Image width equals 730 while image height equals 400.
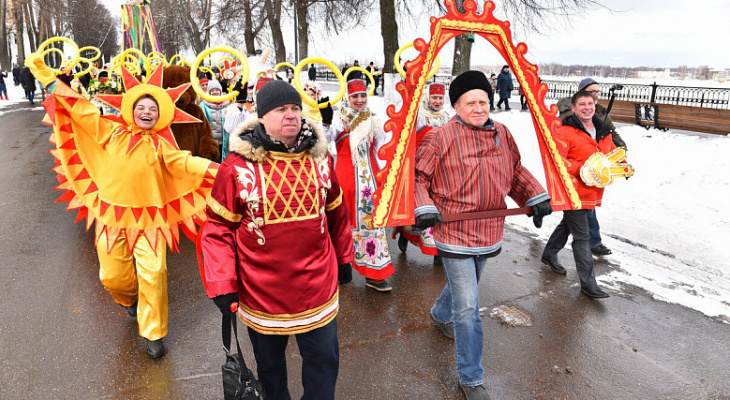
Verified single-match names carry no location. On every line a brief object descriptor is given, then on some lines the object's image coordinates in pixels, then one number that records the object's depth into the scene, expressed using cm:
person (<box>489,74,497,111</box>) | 2097
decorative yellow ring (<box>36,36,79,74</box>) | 421
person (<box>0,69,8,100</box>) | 2566
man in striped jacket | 285
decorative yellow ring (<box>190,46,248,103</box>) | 392
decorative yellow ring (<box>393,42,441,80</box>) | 442
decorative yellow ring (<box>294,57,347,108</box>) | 420
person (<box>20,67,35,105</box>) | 2289
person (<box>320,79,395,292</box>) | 447
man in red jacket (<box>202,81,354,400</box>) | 220
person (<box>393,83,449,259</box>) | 504
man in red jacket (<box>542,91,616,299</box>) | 443
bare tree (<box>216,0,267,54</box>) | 2462
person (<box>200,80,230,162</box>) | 707
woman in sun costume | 332
